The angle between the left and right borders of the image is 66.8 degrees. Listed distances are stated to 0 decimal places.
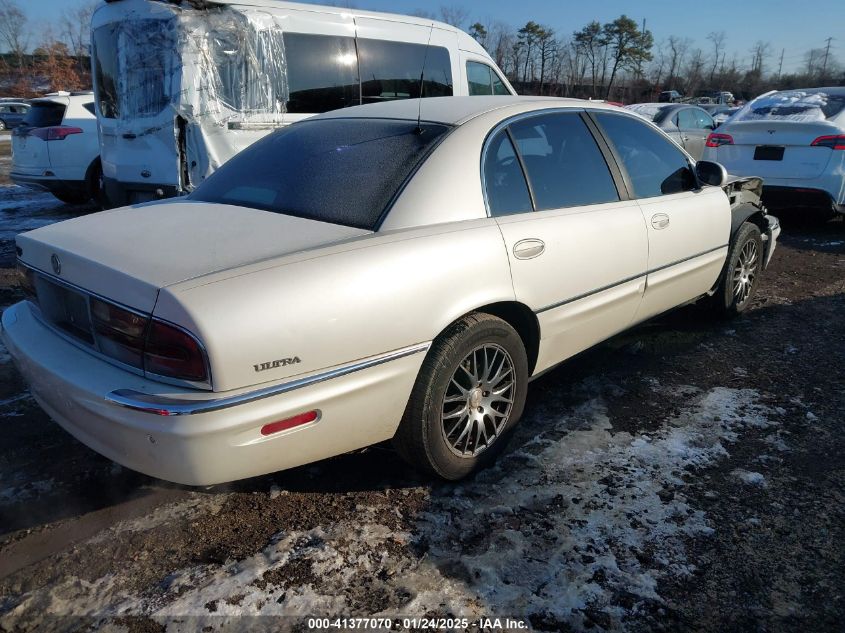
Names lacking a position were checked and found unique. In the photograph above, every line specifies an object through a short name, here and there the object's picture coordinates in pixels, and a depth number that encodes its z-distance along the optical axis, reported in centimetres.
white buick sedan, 200
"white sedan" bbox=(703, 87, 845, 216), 709
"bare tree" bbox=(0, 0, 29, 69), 4591
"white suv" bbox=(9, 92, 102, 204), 904
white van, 580
